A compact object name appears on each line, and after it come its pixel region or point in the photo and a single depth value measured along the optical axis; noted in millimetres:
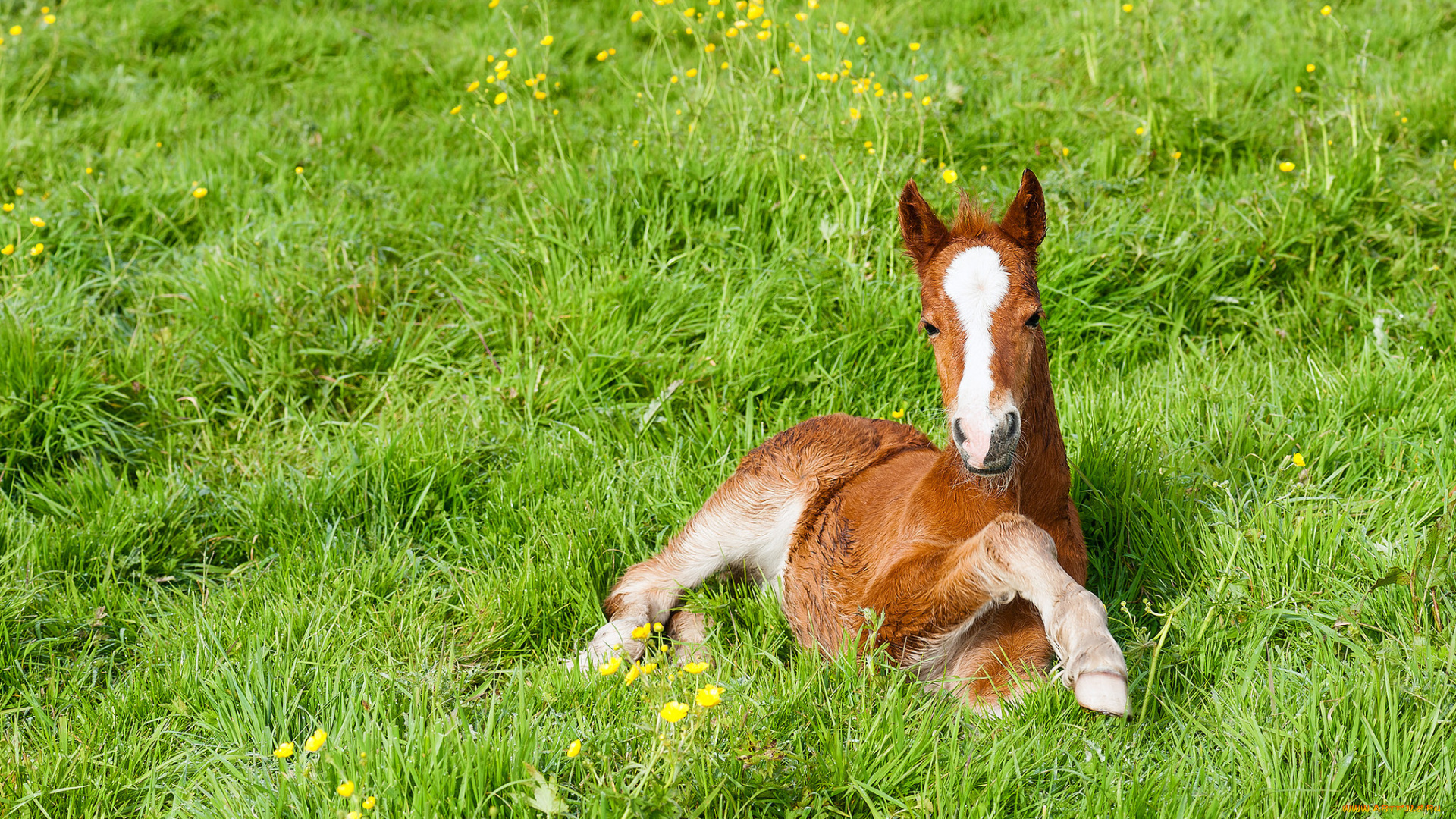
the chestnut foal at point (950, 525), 4555
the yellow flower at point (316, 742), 4219
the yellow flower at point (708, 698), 3945
